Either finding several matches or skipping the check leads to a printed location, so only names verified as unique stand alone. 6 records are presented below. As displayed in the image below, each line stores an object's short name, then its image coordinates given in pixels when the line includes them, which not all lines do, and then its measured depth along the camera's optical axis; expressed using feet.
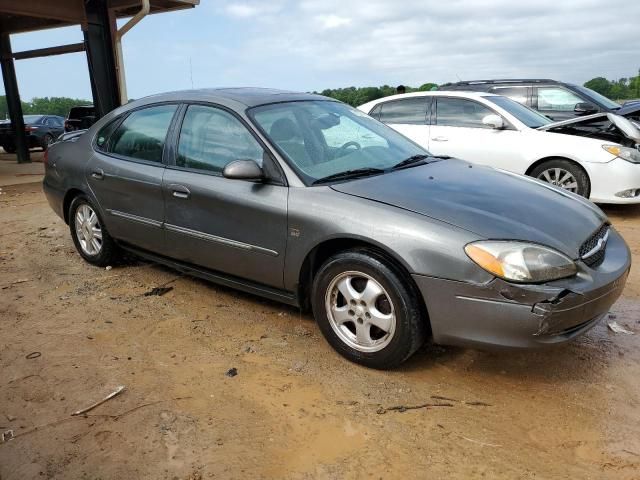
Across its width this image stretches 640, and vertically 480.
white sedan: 21.18
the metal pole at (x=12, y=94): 46.24
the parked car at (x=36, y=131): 56.44
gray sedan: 8.95
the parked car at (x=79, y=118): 53.86
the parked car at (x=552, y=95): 28.86
